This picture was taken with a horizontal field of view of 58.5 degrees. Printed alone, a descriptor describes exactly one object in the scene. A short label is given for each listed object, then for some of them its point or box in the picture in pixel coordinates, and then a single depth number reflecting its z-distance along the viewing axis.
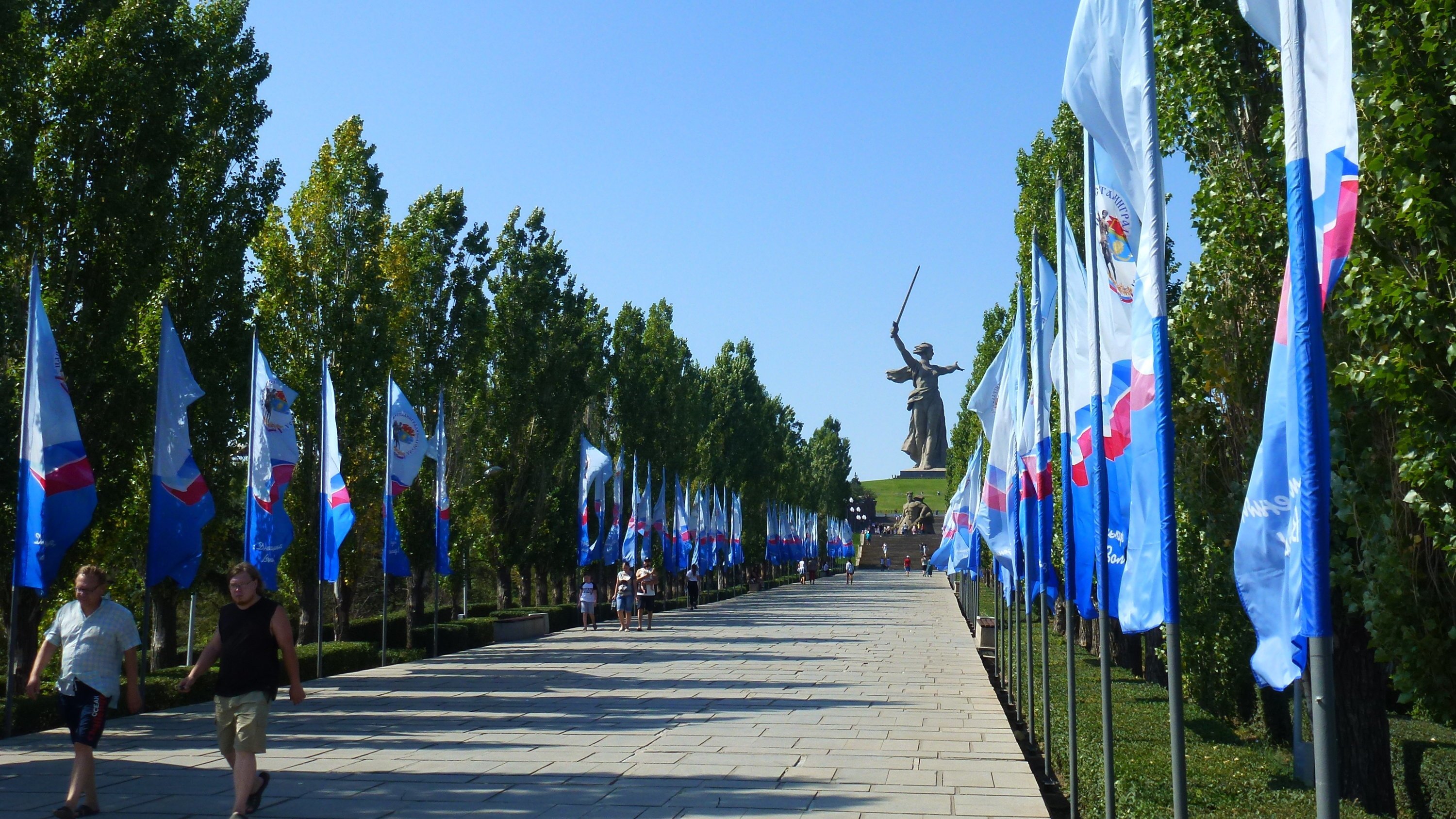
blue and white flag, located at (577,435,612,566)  29.38
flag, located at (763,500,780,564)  65.69
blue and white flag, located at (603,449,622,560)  32.81
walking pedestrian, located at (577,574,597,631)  29.88
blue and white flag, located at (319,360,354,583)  19.09
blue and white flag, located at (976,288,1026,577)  11.78
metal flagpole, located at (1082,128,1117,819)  7.16
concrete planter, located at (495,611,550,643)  28.53
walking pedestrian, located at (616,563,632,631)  30.09
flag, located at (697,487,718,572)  46.88
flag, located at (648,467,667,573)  38.69
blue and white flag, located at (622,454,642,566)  34.12
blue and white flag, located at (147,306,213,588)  13.77
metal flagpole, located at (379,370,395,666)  21.44
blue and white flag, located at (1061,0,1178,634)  6.02
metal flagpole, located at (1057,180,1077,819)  8.57
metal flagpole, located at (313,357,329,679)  19.14
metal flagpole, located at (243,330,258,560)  16.41
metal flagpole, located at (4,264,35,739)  12.03
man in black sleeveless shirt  8.00
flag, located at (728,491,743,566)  55.03
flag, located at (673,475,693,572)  41.00
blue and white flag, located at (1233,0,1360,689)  4.42
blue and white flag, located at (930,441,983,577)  20.75
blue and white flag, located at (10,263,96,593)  12.15
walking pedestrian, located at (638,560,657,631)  31.16
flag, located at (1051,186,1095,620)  8.84
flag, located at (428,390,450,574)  23.88
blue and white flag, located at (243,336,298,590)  16.45
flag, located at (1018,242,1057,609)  10.64
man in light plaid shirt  8.34
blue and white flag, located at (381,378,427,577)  21.81
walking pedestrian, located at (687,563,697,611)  42.12
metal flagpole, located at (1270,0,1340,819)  4.27
